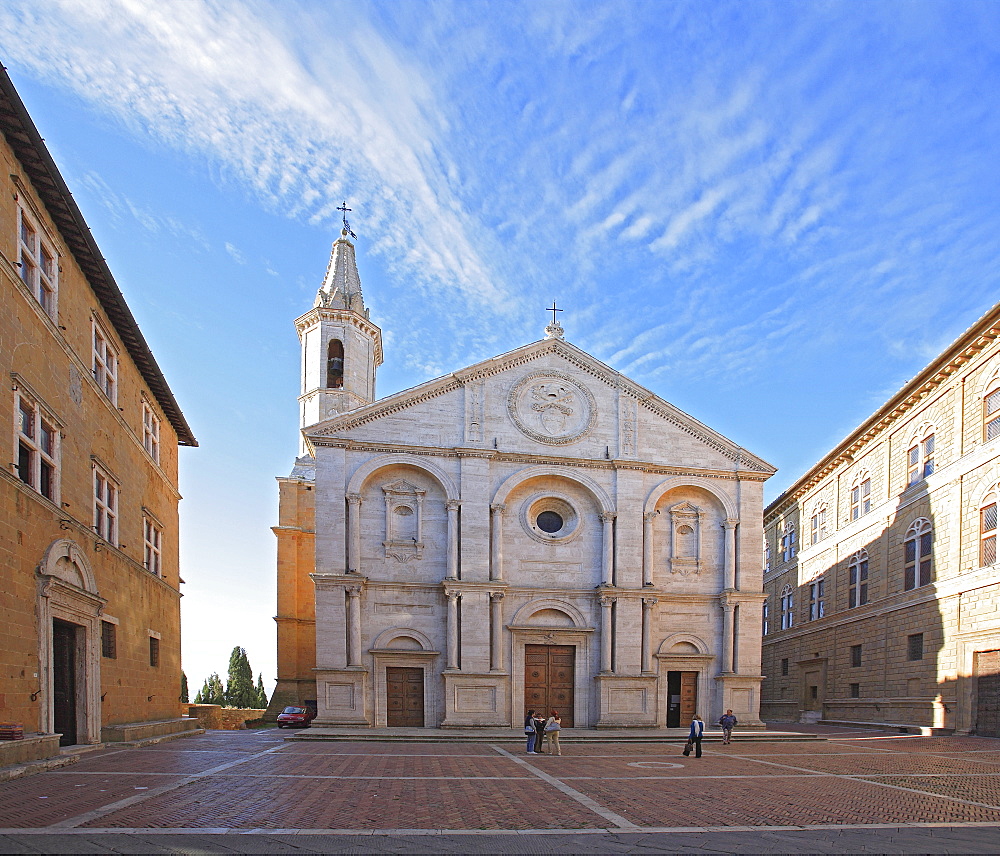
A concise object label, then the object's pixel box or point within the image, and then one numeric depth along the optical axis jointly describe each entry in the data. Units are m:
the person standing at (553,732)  21.16
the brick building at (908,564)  27.86
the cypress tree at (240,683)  65.56
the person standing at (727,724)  25.53
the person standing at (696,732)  20.83
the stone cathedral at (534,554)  28.33
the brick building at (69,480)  15.90
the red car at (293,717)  33.47
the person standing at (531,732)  22.14
